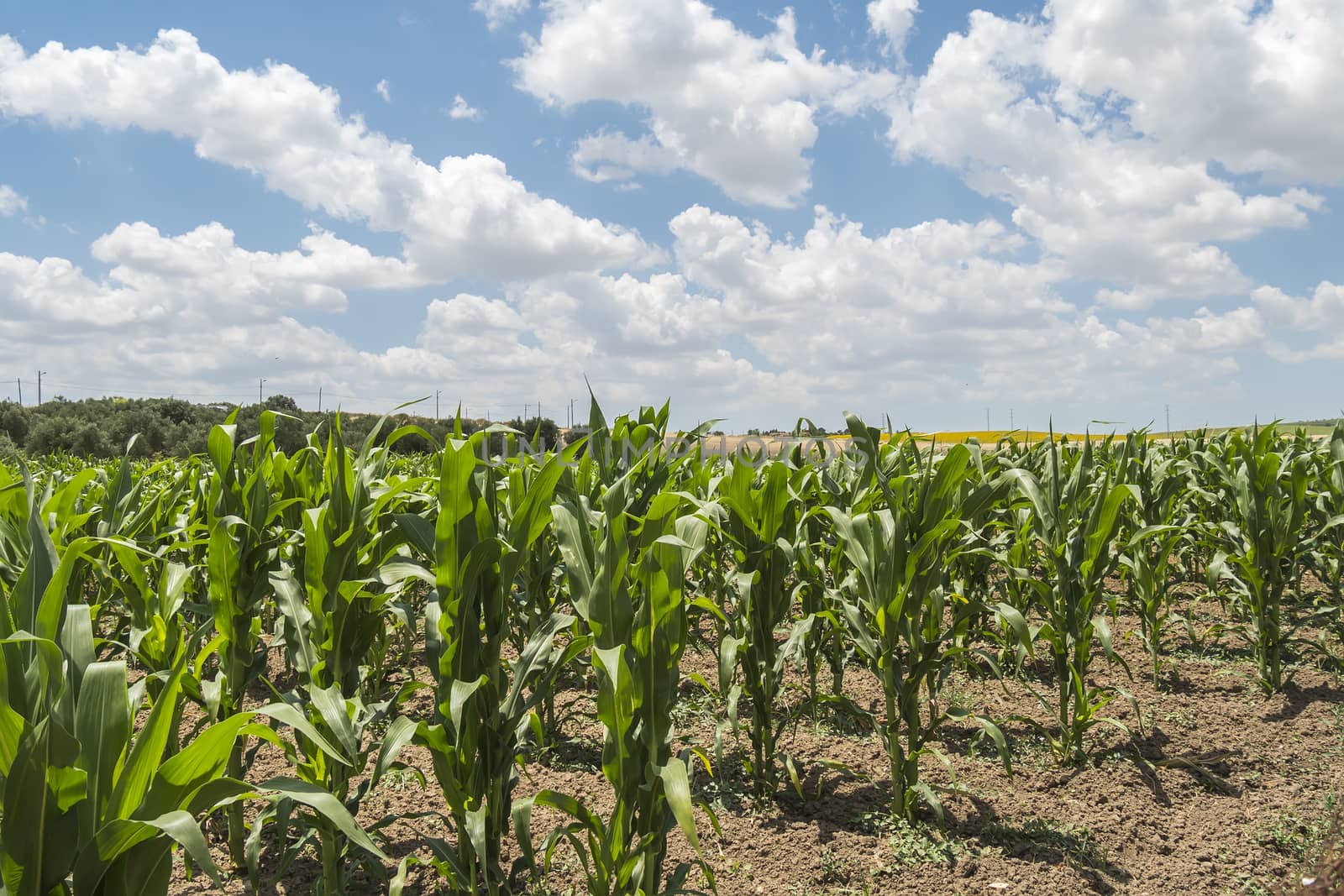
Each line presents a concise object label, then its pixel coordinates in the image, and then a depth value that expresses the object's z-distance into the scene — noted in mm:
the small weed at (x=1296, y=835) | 3006
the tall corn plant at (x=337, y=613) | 2217
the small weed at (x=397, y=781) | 3328
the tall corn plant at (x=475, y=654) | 1967
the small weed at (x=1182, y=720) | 4160
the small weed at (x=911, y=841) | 2857
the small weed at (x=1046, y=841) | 2932
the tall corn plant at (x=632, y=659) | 1881
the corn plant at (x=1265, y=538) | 4328
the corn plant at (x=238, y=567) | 2449
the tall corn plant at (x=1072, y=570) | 3336
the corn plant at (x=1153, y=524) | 4523
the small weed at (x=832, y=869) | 2752
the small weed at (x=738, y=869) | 2760
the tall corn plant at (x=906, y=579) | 2762
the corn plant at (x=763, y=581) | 3004
